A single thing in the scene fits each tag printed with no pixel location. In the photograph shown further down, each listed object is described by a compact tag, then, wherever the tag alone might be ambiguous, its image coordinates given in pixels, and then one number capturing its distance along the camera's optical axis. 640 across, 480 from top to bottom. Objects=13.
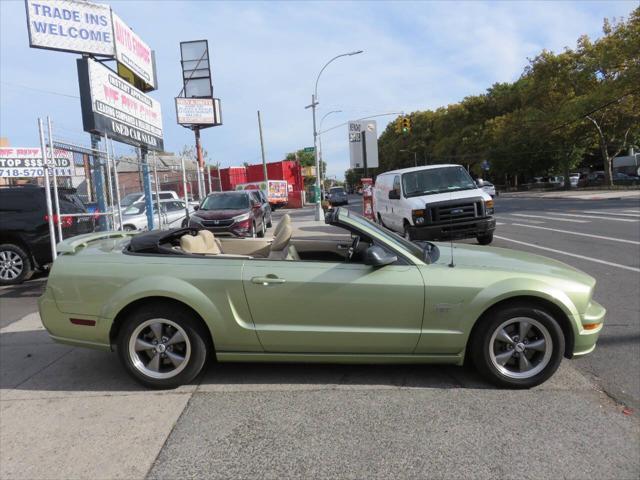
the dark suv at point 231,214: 13.60
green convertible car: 3.65
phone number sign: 20.58
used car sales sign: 9.55
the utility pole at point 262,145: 39.34
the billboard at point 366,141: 21.30
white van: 10.53
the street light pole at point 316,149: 23.94
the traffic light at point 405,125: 28.01
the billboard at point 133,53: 11.55
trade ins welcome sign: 10.16
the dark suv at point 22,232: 8.36
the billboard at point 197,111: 31.36
